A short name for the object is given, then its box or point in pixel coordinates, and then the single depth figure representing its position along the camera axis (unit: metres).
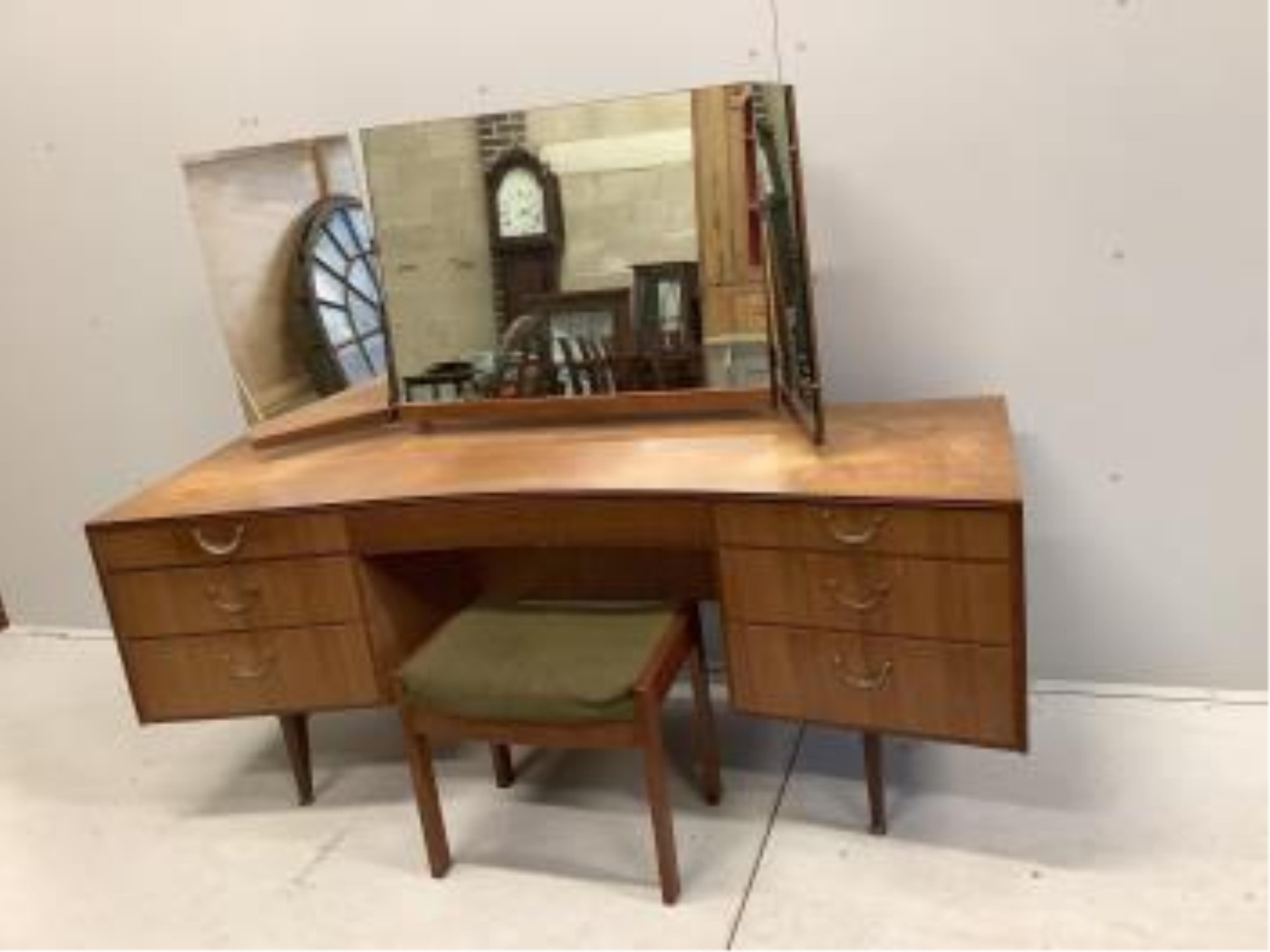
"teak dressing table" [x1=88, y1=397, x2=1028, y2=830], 1.68
